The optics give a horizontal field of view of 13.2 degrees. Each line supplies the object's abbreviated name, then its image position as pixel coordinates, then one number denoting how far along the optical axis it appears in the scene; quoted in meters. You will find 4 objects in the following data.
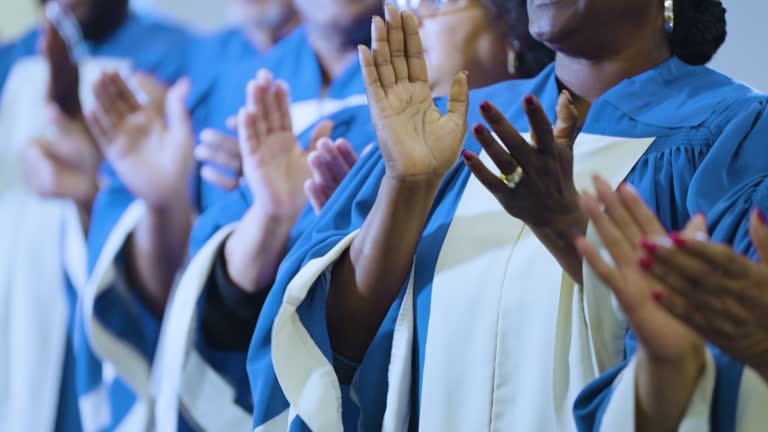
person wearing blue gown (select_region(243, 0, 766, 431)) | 3.33
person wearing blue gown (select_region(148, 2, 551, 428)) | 3.72
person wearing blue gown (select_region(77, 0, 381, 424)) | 4.02
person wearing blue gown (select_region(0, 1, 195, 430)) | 4.68
